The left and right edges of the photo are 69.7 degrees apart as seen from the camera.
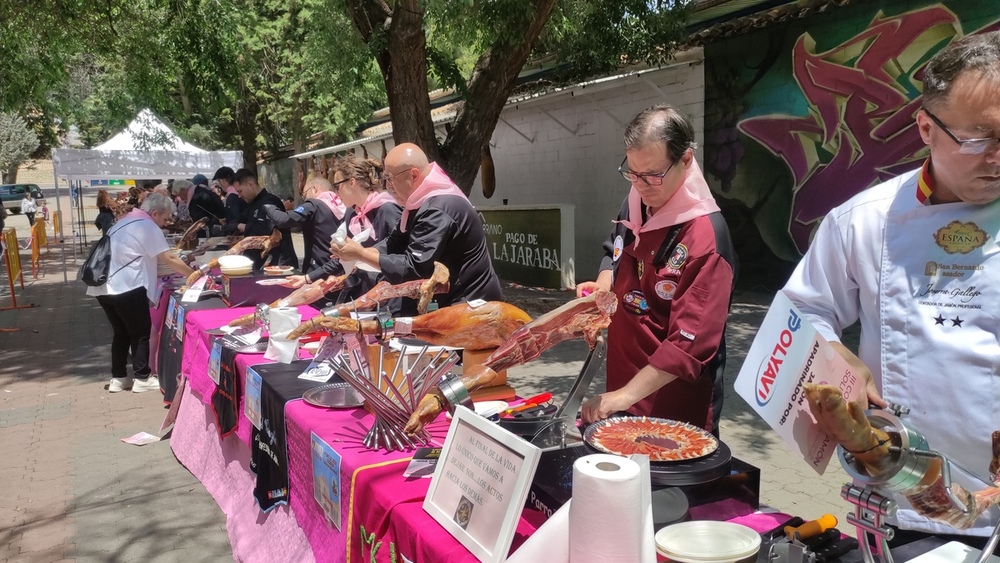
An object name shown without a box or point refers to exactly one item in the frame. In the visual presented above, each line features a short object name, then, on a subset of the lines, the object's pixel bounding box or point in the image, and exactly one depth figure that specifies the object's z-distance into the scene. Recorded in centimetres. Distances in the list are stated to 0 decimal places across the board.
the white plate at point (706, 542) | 118
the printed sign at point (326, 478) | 203
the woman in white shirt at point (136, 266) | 541
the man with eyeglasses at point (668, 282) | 182
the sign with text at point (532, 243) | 986
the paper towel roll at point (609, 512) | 106
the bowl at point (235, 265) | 462
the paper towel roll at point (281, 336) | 304
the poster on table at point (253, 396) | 286
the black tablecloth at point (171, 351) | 468
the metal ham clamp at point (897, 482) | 94
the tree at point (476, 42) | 660
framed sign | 131
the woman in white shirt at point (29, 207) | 2741
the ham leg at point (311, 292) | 390
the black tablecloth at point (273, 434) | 259
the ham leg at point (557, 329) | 196
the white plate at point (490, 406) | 214
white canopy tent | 1166
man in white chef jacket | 120
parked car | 3344
